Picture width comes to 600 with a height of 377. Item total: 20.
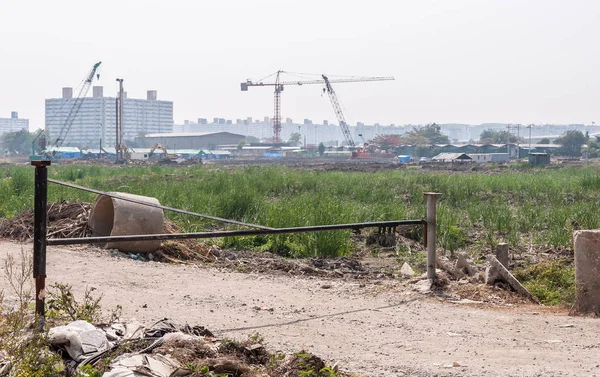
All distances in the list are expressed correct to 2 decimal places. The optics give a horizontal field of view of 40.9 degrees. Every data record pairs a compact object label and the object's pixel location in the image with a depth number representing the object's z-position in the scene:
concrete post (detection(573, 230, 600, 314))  8.52
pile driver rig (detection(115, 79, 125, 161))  93.25
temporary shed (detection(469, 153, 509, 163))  113.25
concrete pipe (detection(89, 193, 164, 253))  12.57
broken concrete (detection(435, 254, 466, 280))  10.73
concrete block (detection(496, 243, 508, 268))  11.51
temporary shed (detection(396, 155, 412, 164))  122.79
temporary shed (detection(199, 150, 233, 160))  145.88
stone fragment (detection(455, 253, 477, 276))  10.85
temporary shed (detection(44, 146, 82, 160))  126.84
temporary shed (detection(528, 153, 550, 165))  79.81
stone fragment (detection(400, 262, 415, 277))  12.84
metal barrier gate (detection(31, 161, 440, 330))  6.71
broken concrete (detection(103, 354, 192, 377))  5.48
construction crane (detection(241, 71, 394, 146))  158.90
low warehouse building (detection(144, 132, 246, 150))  193.96
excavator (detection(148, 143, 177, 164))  87.12
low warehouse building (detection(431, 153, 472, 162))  93.06
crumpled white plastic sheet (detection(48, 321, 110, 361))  5.96
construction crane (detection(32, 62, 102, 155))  117.44
